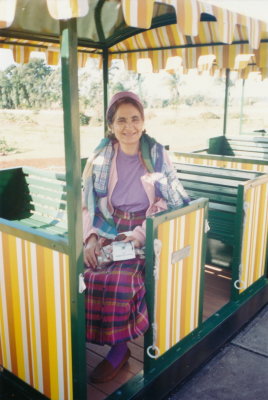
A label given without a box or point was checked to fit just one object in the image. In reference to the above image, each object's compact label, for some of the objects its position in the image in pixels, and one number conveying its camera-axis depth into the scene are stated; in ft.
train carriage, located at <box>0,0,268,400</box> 6.47
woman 8.38
